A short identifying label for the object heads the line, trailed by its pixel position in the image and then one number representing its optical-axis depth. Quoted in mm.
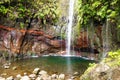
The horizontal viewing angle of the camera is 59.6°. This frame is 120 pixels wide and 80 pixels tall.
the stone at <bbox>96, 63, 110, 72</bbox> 3893
